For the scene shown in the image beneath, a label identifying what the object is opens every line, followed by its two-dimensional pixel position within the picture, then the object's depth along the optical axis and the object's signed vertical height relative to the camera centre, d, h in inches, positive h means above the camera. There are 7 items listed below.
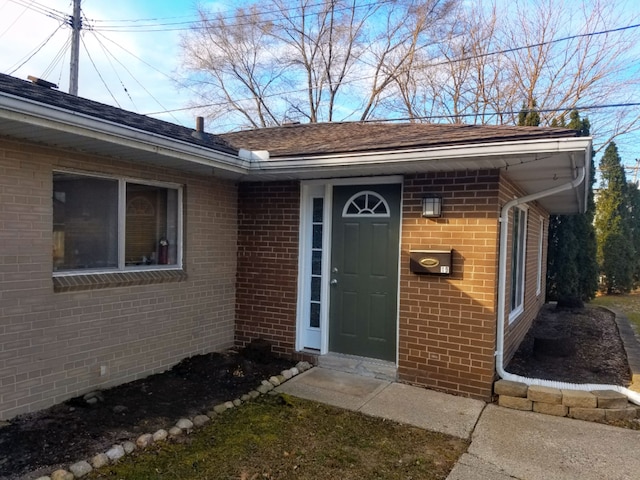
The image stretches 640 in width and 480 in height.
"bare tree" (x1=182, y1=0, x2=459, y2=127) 666.2 +301.9
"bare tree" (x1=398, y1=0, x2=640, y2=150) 603.8 +233.8
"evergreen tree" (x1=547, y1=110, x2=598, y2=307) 518.9 -18.5
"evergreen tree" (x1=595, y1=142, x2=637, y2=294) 715.4 +16.4
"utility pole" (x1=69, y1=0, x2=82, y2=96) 511.5 +220.0
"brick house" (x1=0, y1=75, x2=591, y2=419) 153.6 -5.1
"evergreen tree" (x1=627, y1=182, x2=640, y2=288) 808.7 +56.4
